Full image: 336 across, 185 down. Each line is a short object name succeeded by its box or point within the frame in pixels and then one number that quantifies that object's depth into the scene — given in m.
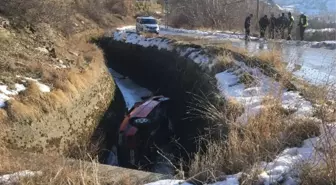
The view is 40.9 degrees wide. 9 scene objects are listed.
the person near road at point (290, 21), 25.23
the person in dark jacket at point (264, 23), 26.80
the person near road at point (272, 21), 24.48
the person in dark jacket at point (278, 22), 25.39
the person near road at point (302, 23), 26.30
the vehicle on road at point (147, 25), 33.46
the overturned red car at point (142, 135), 11.93
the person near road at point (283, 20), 24.88
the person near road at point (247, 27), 26.35
